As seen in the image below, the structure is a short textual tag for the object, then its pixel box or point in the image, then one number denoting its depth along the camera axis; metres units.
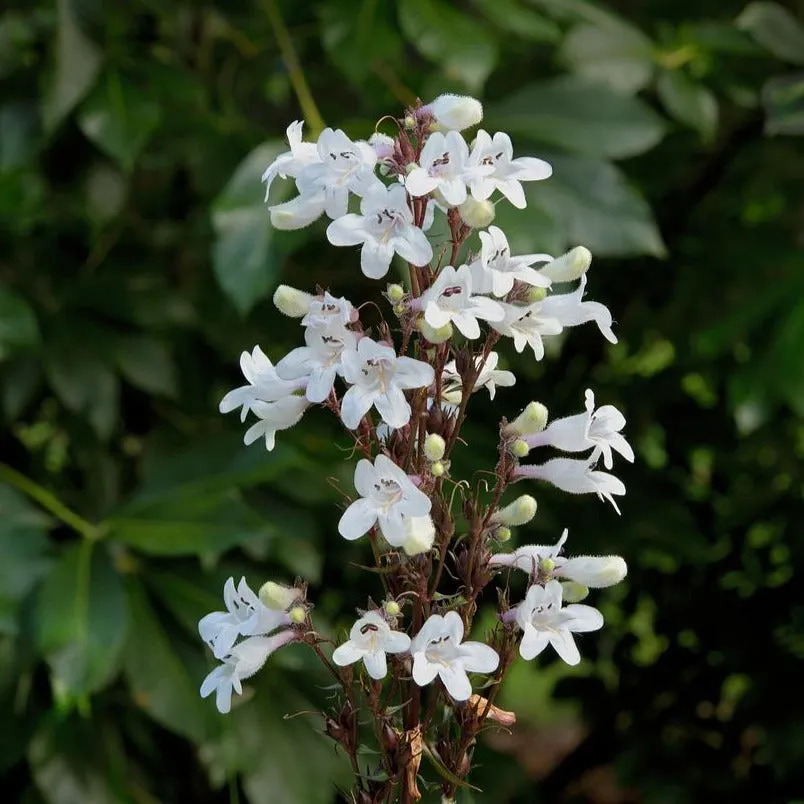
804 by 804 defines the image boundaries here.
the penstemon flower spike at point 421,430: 0.45
